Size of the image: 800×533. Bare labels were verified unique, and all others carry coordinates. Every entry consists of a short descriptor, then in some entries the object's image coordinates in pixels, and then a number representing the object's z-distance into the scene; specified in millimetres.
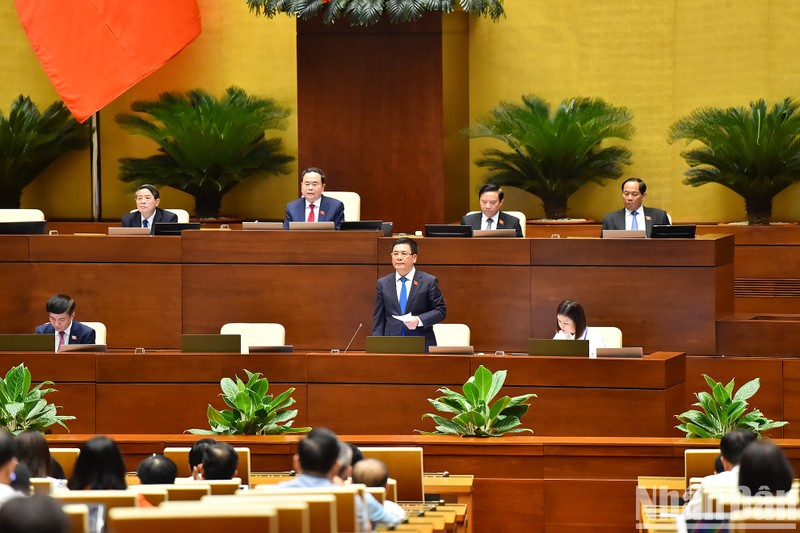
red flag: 27078
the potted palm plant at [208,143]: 26953
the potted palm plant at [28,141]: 27516
